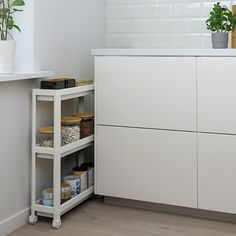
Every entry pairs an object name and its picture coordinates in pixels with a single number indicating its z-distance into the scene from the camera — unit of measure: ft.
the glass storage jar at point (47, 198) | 8.41
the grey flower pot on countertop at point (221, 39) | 8.55
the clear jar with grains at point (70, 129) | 8.59
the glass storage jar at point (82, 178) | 9.23
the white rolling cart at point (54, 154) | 8.12
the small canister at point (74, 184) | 8.92
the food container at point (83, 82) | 9.02
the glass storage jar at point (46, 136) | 8.32
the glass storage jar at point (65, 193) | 8.62
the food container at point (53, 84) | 8.21
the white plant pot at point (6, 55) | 7.64
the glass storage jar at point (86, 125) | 9.20
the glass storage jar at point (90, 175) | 9.48
